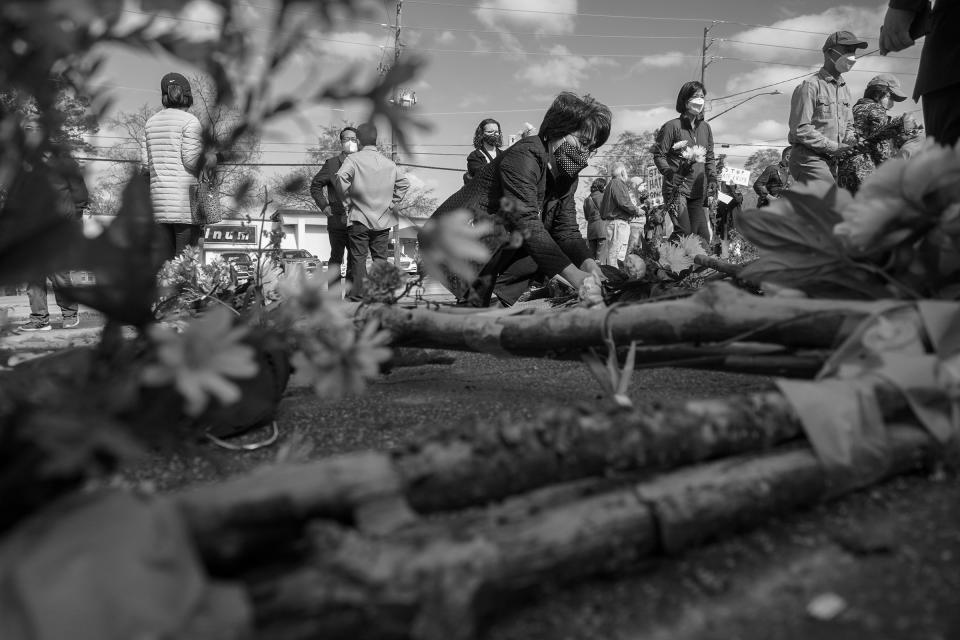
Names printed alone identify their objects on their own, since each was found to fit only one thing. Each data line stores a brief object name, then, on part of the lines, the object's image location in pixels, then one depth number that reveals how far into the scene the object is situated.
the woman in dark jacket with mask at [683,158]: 6.94
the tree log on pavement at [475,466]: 0.83
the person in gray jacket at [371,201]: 5.67
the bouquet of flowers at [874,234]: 1.55
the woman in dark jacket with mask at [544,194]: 3.92
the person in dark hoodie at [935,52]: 2.86
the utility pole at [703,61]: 36.30
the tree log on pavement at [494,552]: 0.77
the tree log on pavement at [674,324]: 1.66
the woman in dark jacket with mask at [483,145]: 6.63
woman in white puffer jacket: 4.53
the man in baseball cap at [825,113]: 5.19
